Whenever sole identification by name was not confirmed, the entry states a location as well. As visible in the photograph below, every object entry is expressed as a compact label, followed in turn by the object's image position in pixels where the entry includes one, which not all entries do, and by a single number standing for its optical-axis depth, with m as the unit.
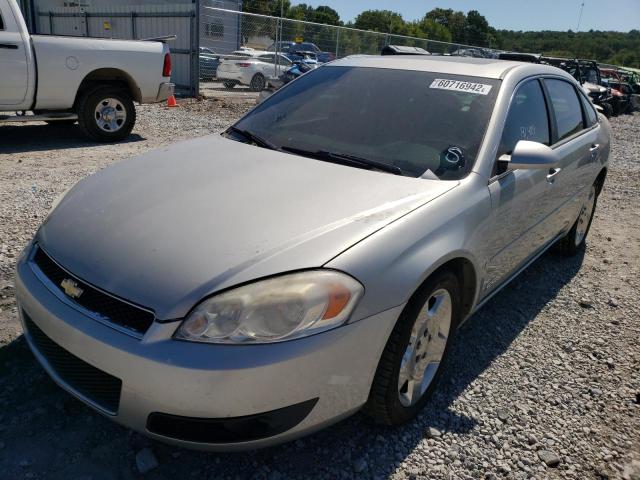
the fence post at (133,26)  15.90
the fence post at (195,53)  13.83
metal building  14.15
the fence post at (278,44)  16.96
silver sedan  1.78
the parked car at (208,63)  16.16
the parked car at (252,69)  16.92
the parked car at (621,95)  19.62
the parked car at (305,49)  17.53
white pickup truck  6.73
